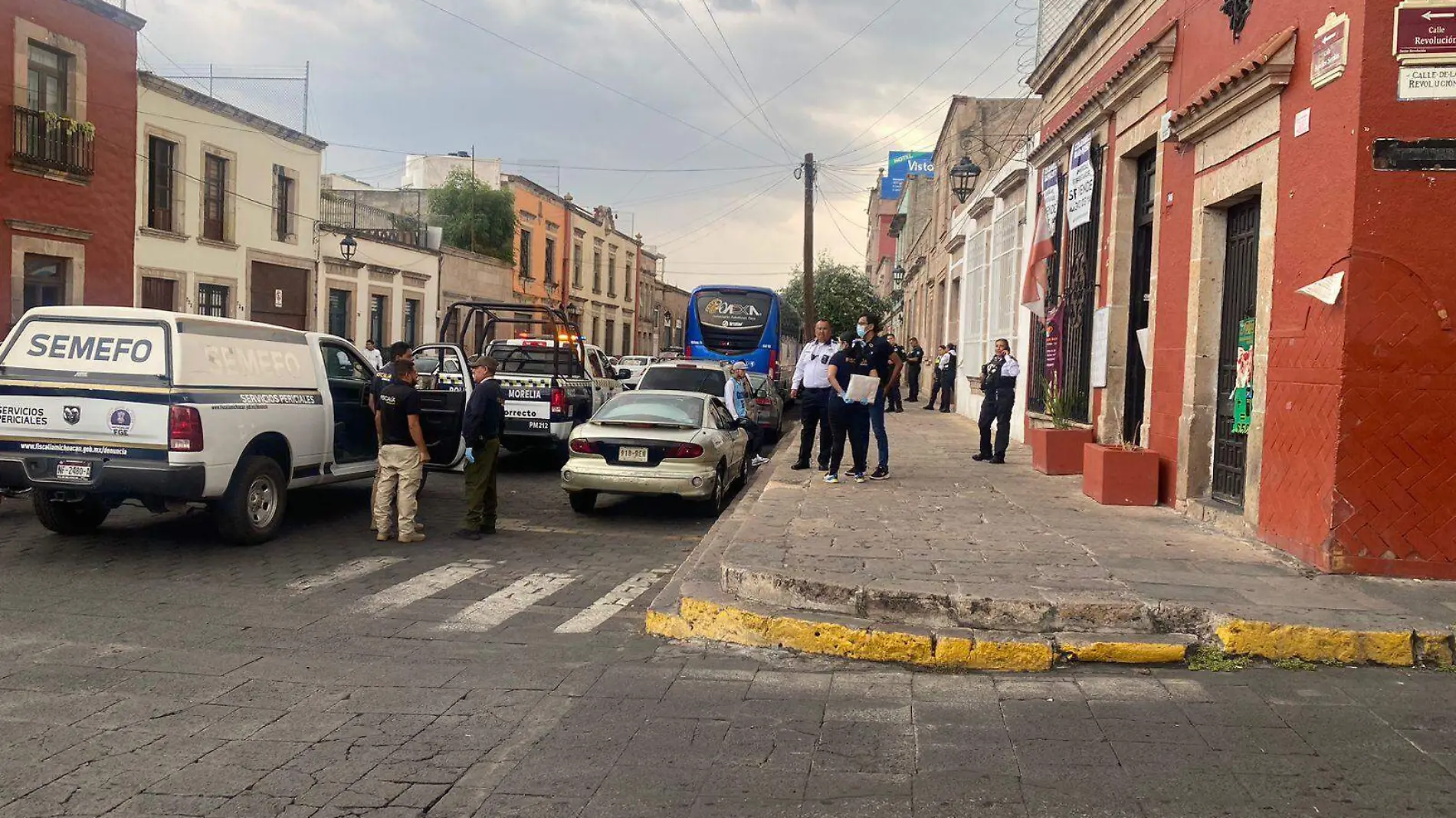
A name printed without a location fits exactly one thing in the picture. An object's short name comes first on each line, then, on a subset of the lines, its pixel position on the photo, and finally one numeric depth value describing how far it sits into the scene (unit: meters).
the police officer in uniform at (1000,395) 12.92
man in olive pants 9.18
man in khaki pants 8.77
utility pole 29.59
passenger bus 24.66
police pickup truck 13.31
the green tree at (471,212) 38.09
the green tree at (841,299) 42.66
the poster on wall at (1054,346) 13.47
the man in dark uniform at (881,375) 10.74
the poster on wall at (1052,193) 13.87
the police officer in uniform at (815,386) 11.41
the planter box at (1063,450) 11.52
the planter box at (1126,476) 9.36
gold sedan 9.91
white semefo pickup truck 7.43
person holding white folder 10.34
